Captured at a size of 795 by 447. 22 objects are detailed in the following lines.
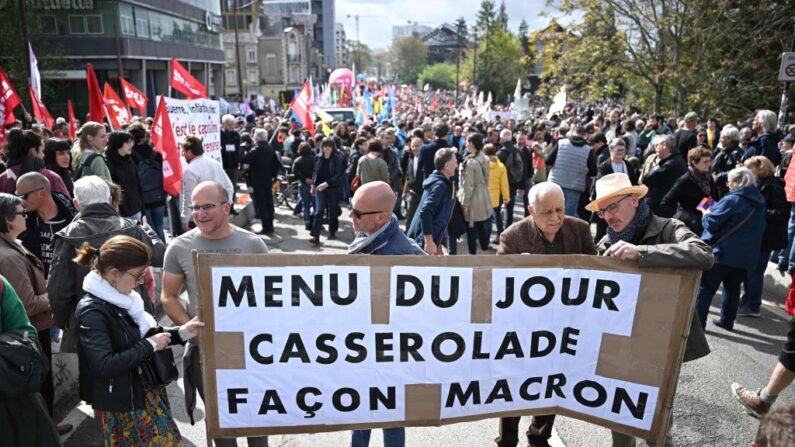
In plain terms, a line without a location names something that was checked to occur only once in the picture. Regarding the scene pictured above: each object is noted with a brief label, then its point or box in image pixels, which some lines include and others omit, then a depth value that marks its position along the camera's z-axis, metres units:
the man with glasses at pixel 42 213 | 4.46
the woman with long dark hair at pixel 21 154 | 5.81
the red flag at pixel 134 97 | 12.01
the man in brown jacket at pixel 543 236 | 3.79
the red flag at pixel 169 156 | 7.46
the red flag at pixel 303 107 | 13.59
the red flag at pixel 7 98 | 8.90
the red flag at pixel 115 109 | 11.16
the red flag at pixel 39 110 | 10.14
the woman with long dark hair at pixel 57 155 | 6.40
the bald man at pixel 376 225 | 3.41
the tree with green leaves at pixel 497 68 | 67.81
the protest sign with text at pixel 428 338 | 2.92
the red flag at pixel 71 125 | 11.78
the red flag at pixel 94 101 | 9.27
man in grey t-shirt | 3.42
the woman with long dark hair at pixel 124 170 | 7.04
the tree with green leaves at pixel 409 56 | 139.50
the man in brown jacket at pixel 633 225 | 3.40
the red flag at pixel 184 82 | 9.77
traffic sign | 10.76
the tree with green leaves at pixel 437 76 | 117.88
